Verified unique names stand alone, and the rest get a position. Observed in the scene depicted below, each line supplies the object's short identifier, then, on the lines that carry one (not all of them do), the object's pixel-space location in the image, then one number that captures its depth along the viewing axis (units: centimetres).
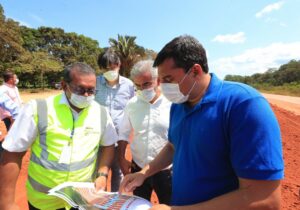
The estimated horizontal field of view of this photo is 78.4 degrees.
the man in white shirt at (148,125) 186
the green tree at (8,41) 1989
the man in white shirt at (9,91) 454
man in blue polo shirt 76
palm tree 2380
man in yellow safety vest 133
